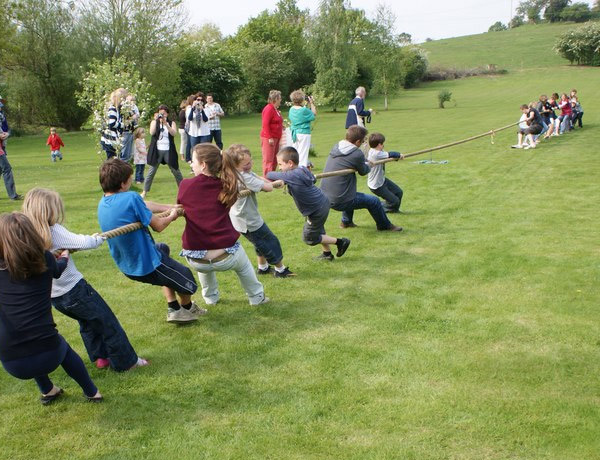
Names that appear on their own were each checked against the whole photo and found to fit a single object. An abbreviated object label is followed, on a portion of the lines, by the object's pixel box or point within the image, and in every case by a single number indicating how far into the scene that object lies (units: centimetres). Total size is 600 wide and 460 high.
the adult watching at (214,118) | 1719
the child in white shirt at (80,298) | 439
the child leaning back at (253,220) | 647
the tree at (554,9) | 12100
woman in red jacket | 1343
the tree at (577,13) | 11474
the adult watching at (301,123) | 1401
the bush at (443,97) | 4819
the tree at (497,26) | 15525
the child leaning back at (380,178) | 1027
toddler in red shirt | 2239
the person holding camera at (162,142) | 1261
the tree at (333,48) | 5353
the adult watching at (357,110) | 1709
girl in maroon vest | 574
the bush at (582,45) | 7231
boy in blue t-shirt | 512
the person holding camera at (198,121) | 1606
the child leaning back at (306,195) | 746
